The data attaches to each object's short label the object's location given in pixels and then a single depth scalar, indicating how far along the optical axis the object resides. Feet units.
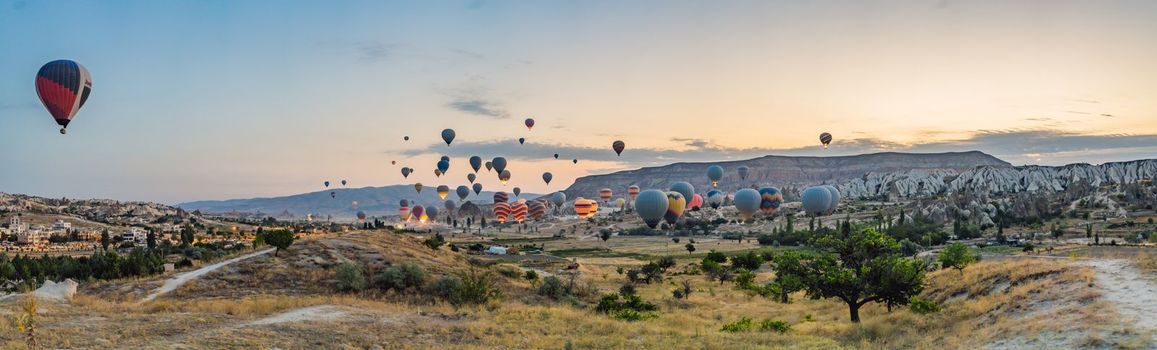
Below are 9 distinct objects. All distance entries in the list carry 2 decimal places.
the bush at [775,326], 105.70
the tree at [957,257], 153.99
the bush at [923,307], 110.83
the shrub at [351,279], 132.26
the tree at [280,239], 152.76
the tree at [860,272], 110.93
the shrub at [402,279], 135.64
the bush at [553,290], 148.85
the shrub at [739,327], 103.55
